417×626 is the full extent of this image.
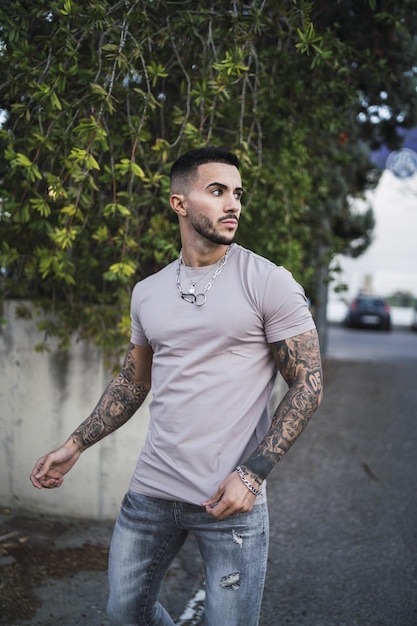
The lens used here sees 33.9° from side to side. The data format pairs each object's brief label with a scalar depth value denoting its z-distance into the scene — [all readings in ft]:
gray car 90.53
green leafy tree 11.84
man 7.27
